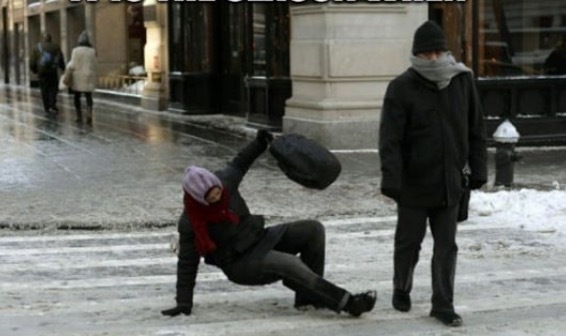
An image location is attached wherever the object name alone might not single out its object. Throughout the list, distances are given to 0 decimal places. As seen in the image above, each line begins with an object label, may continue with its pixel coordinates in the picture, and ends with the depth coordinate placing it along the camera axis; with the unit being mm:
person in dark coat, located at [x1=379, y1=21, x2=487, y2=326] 11414
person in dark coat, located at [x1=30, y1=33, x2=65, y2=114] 45862
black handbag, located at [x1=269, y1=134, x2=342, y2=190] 11547
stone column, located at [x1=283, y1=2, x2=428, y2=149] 28719
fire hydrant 21422
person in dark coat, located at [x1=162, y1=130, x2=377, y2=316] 11500
